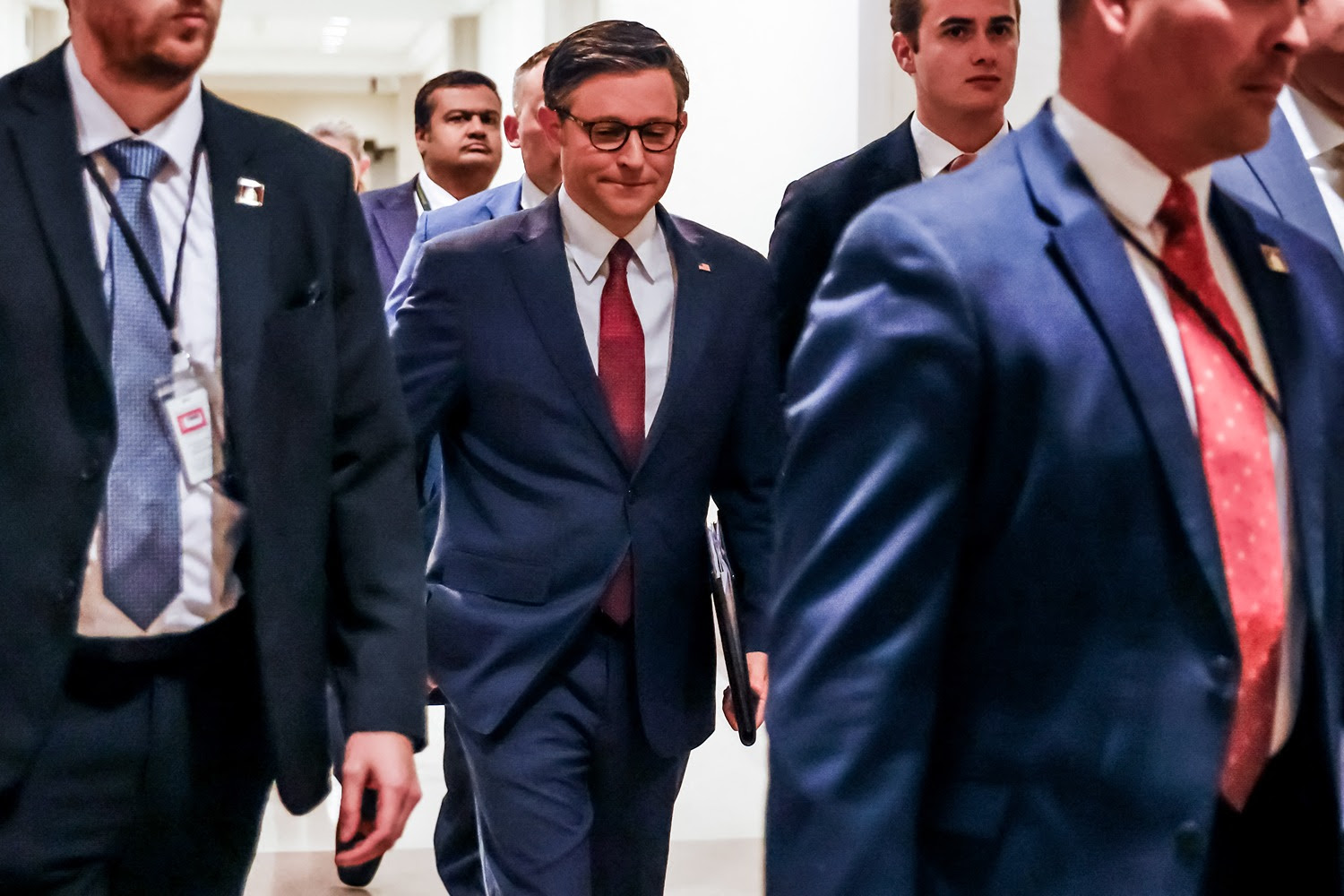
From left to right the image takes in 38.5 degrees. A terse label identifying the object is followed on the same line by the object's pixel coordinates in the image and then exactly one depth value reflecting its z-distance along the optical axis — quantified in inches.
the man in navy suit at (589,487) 129.2
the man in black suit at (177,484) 82.9
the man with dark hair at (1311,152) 95.2
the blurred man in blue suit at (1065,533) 59.8
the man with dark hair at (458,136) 267.1
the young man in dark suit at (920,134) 149.0
